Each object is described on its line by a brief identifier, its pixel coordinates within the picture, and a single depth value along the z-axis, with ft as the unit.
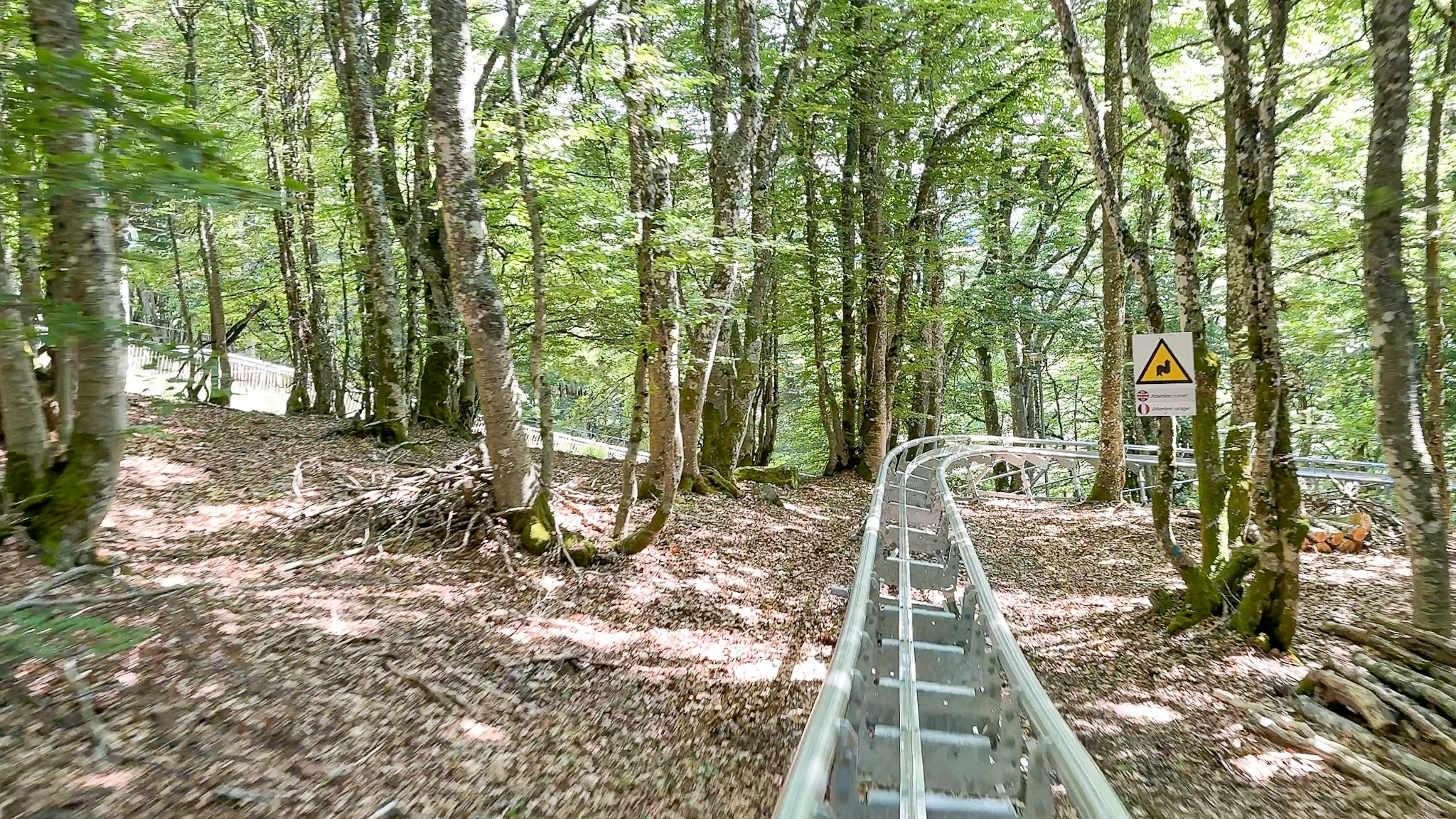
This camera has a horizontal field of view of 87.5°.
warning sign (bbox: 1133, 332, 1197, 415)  25.70
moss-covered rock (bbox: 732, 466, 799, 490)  52.65
